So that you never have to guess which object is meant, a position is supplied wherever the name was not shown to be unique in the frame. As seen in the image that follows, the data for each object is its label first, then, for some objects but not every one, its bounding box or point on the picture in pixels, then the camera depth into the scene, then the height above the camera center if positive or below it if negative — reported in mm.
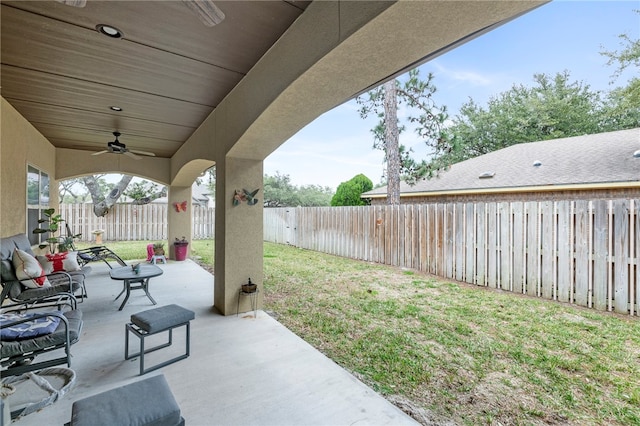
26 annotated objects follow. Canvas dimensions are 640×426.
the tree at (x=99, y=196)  12792 +932
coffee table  4176 -918
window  5418 +332
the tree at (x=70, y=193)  22384 +1847
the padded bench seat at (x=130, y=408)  1360 -983
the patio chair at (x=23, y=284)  3479 -936
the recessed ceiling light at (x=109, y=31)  2436 +1615
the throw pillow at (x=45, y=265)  4432 -803
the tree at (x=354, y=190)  11953 +962
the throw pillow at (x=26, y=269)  3574 -696
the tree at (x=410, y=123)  8305 +2661
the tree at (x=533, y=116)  14070 +5195
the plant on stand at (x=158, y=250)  8212 -1055
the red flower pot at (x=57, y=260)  4928 -809
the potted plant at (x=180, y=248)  8273 -1015
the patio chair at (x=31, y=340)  2145 -990
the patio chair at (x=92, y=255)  6285 -945
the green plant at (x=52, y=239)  5727 -503
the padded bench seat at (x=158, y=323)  2650 -1066
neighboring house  6414 +1013
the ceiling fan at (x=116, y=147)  5665 +1347
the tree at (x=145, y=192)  15719 +1319
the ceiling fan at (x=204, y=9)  1517 +1157
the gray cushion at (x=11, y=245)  3653 -426
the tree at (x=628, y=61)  7337 +3979
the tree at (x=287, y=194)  23781 +1640
